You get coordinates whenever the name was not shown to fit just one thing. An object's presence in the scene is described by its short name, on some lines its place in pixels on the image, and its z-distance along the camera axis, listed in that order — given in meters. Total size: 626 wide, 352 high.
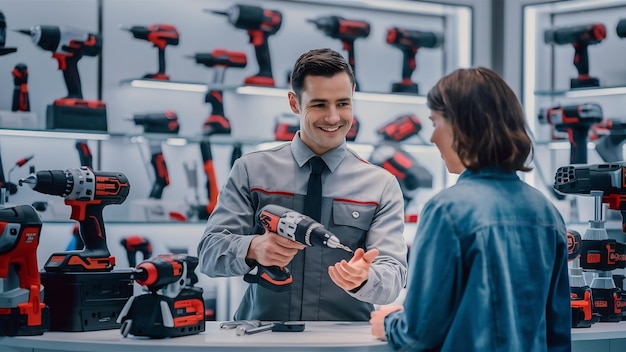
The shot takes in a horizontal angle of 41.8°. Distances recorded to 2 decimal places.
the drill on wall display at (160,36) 4.47
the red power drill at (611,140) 4.62
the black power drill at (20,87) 4.21
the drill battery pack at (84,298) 2.44
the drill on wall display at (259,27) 4.68
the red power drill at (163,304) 2.26
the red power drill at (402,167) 5.01
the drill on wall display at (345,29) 4.95
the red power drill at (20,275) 2.34
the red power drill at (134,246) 4.45
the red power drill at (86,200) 2.50
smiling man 2.71
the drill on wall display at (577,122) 4.51
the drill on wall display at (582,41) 4.73
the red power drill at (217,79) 4.63
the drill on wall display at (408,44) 5.14
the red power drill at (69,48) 4.16
